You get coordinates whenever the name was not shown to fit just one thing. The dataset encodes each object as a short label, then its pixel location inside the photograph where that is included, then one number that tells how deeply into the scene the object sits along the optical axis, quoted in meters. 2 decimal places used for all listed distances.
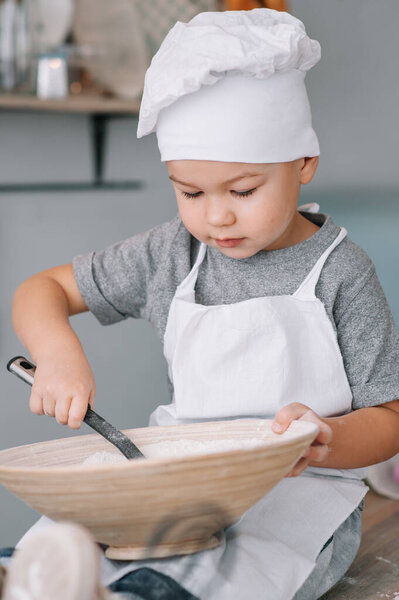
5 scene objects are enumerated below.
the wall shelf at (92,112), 1.52
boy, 0.87
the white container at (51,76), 1.55
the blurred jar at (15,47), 1.48
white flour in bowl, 0.82
